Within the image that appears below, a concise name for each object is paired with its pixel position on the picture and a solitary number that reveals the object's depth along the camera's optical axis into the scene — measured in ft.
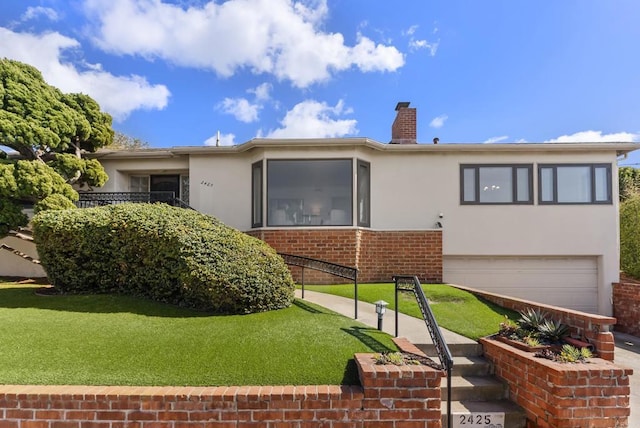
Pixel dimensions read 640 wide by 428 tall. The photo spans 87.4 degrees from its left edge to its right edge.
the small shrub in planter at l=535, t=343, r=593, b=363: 12.05
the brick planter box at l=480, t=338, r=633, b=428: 11.03
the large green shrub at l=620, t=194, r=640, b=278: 31.65
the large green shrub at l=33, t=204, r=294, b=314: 16.84
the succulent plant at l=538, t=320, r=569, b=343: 14.39
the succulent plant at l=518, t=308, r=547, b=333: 15.29
